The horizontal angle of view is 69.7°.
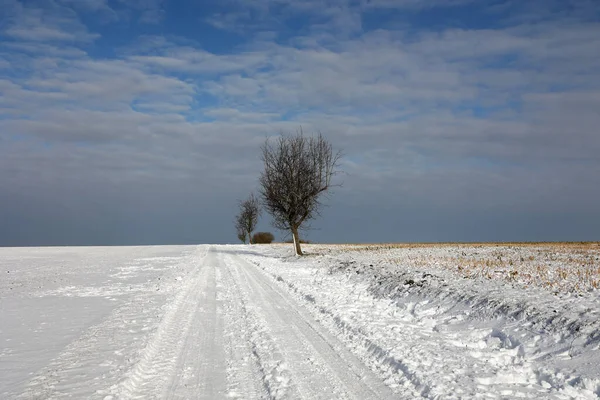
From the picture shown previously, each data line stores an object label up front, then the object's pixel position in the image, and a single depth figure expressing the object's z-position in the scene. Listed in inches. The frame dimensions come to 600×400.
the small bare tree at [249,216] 3518.7
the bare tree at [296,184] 1488.7
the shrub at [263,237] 4070.4
